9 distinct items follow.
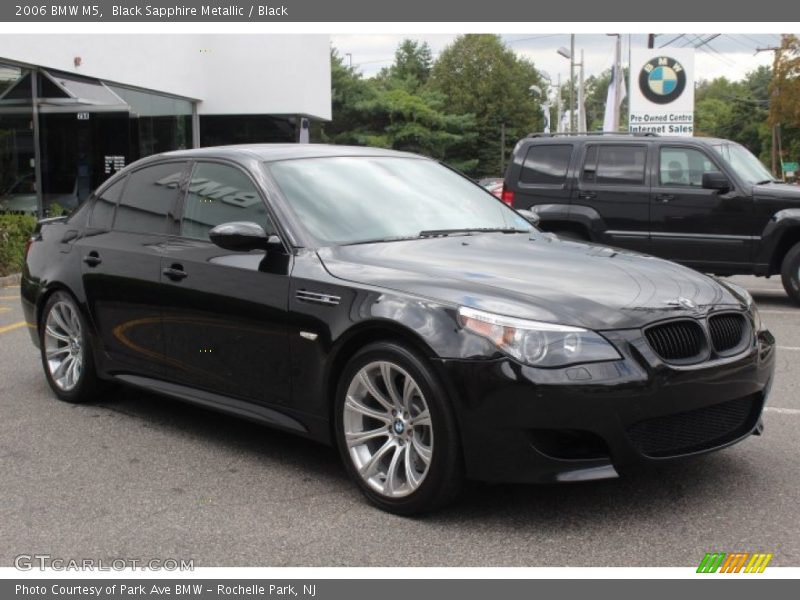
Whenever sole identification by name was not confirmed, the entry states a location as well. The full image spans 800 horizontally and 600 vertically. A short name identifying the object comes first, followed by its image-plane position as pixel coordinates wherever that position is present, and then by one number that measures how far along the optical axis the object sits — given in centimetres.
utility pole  4006
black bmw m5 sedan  392
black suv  1096
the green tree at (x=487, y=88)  8956
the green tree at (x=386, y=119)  6222
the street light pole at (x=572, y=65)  6771
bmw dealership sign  2483
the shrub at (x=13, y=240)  1383
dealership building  1784
